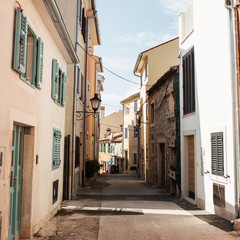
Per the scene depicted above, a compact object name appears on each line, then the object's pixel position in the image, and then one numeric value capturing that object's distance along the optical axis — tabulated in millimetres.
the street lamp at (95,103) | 11562
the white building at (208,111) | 7605
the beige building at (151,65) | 21672
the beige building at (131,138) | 34969
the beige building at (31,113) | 4348
